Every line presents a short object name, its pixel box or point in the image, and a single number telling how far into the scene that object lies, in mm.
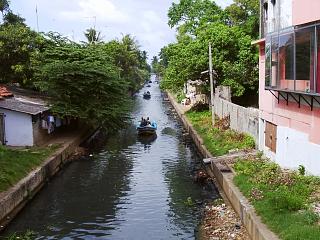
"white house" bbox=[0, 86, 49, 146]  26672
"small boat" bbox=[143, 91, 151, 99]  85000
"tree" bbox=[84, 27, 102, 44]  67500
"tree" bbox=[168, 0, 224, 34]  49062
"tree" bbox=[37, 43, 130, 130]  30898
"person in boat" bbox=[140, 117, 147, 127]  38688
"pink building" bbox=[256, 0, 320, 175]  14508
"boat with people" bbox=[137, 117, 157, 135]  37969
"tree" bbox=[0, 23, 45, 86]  36781
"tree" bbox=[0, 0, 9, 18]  42188
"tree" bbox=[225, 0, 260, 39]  47375
